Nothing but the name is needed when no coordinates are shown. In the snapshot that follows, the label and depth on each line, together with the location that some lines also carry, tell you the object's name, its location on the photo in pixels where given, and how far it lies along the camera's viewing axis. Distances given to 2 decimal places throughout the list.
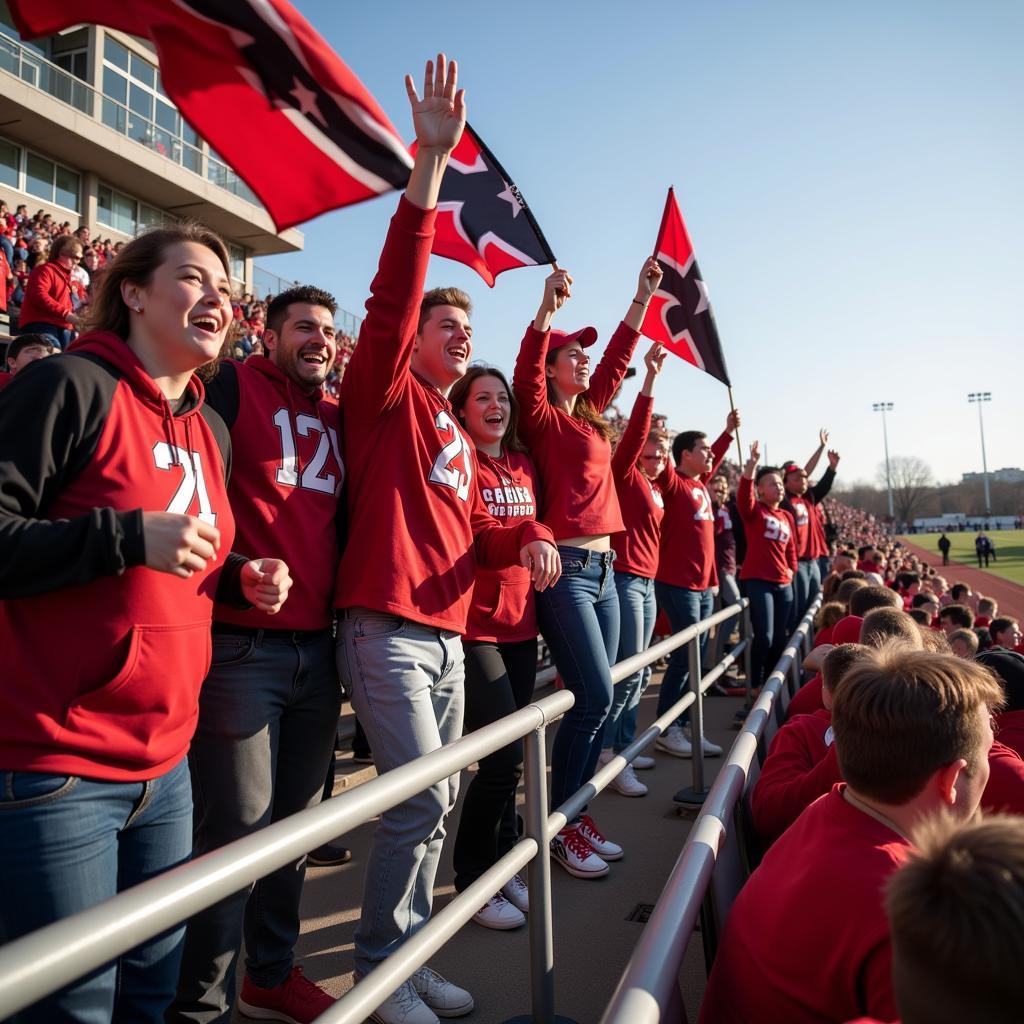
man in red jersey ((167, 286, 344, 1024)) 2.12
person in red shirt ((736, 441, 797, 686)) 7.36
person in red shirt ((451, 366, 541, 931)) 3.01
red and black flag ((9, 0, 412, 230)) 2.23
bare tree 120.38
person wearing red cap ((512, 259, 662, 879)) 3.49
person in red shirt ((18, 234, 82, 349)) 6.64
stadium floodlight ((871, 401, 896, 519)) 82.25
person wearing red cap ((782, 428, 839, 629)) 9.36
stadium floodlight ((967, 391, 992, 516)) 83.69
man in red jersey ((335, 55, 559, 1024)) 2.26
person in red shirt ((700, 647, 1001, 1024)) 1.40
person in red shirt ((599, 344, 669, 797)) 4.48
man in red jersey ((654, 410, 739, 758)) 5.73
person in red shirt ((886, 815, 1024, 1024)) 0.88
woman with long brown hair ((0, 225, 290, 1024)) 1.46
